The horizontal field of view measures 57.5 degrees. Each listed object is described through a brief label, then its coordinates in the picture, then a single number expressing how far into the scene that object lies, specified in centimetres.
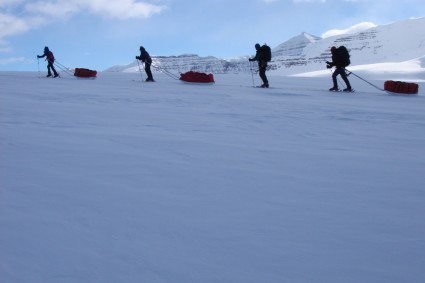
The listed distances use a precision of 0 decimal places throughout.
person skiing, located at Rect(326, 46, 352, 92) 1038
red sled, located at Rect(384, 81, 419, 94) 1062
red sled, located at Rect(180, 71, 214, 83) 1251
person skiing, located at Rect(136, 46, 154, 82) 1280
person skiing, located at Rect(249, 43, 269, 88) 1110
